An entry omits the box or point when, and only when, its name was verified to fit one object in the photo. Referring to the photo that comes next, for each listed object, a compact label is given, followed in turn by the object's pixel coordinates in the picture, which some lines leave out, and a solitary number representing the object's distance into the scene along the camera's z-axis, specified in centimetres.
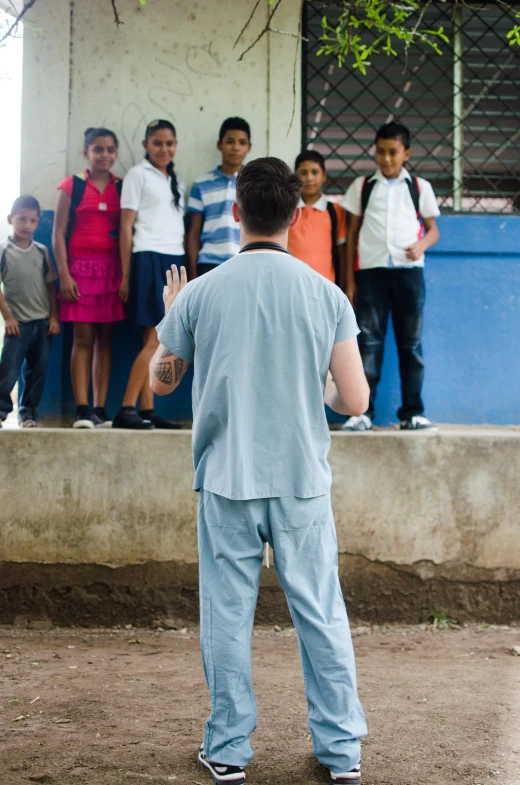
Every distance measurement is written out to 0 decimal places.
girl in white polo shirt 483
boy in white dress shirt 487
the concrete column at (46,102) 532
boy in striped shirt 499
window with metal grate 557
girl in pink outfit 489
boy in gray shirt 487
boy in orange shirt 497
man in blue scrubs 228
